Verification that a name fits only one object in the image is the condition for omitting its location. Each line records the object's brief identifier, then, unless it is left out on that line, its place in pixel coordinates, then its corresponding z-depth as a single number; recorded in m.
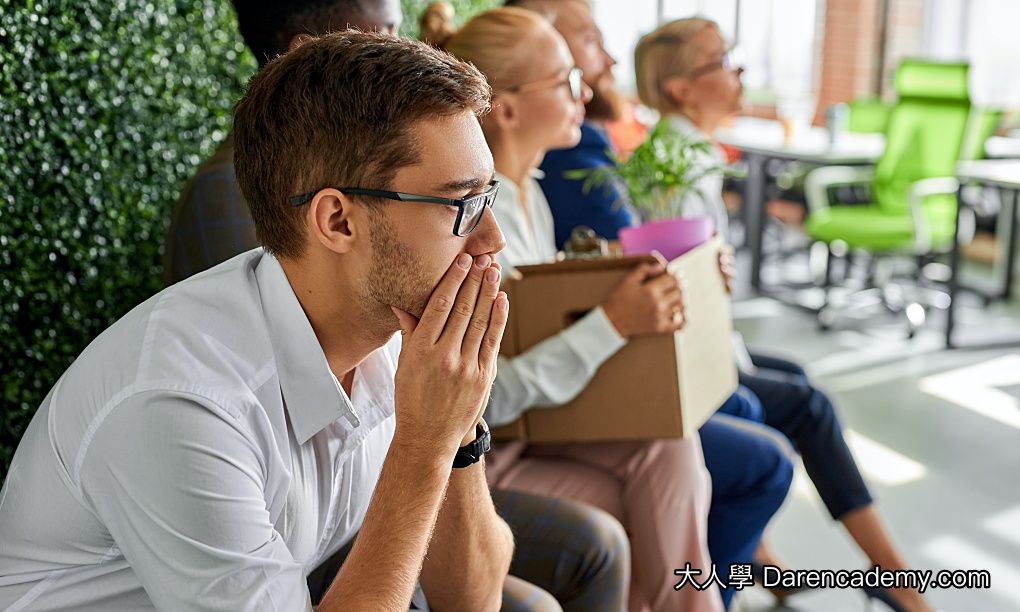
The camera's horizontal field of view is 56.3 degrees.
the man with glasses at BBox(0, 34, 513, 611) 0.95
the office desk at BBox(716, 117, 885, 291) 5.01
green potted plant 1.98
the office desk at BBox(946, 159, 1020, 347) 4.11
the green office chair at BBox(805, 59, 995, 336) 4.57
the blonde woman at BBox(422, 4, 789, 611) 1.76
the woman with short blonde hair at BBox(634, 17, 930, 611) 2.25
